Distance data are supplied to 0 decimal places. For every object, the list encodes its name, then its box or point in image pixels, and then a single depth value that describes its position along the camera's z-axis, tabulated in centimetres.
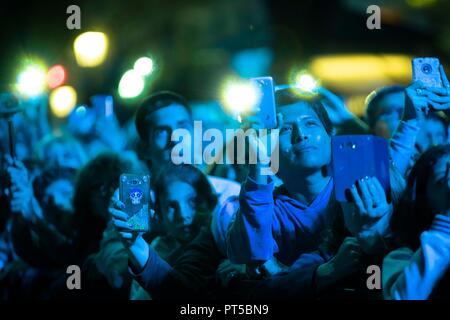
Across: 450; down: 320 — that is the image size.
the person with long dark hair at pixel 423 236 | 503
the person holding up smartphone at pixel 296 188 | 532
